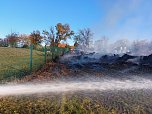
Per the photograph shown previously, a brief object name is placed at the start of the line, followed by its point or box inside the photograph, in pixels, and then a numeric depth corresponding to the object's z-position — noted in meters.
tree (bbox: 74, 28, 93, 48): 31.82
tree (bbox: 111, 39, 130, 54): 30.64
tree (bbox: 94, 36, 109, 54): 34.72
